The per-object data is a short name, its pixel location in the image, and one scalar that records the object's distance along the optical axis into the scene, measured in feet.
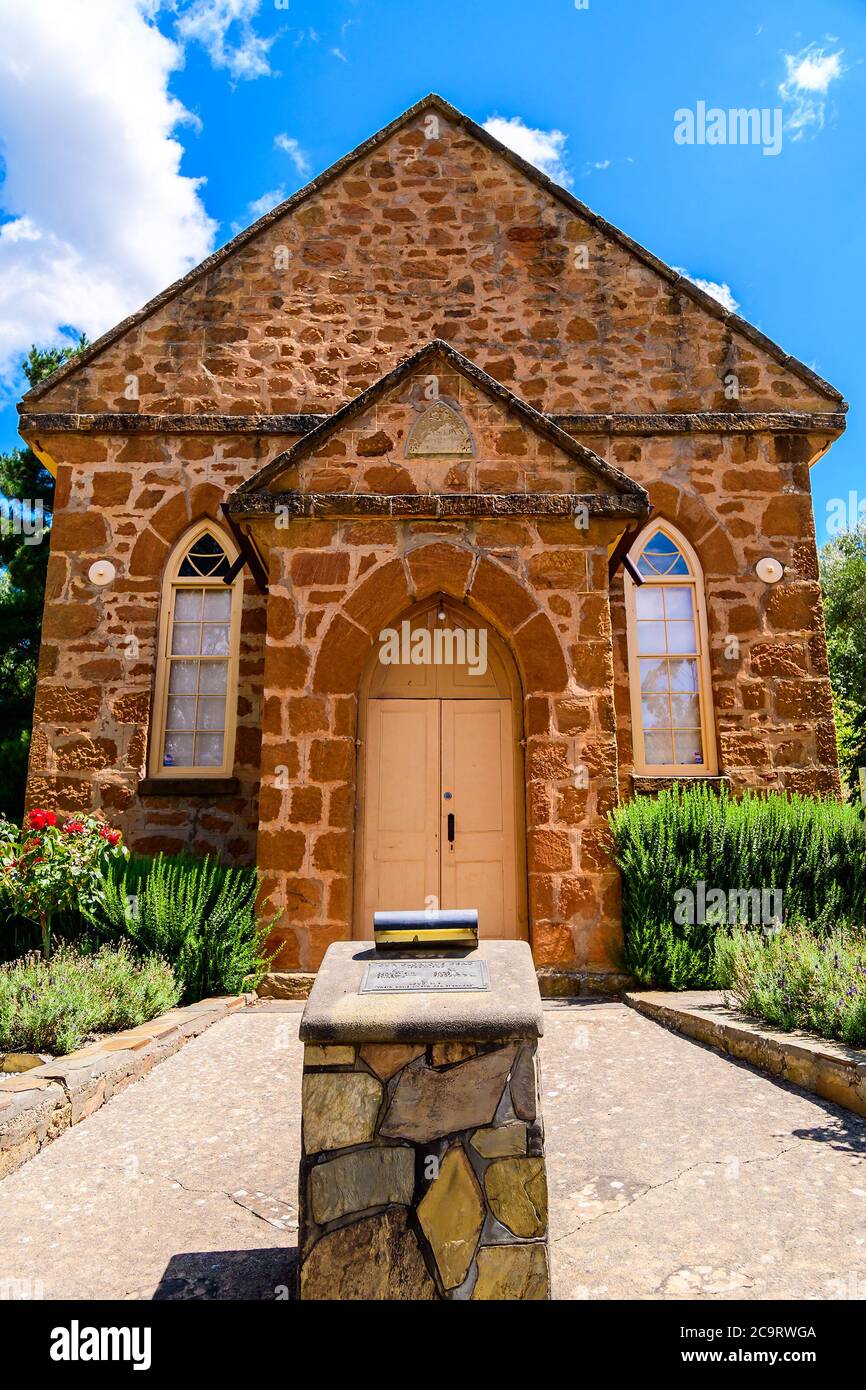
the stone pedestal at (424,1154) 8.33
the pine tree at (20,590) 59.47
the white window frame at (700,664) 31.32
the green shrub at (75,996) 16.67
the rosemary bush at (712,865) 23.67
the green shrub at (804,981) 16.93
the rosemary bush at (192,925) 22.85
